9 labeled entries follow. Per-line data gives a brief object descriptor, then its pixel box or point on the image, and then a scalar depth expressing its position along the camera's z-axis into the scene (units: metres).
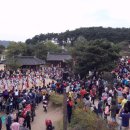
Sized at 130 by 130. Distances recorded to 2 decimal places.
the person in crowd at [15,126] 7.29
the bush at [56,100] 11.81
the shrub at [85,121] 7.53
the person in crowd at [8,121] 8.50
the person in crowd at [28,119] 9.04
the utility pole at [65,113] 6.90
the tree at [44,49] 32.48
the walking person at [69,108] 9.16
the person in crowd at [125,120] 7.36
